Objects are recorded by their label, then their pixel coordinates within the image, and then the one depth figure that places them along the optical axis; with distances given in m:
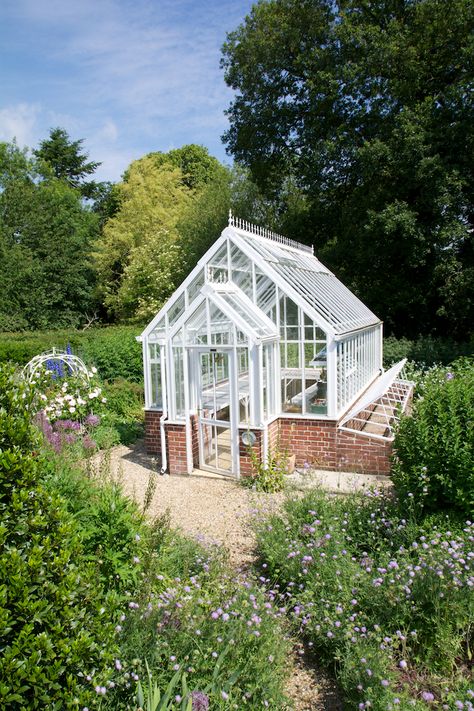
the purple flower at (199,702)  3.26
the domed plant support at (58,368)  11.27
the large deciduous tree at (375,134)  16.16
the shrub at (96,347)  16.09
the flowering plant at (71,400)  10.15
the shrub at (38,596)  2.72
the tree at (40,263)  27.47
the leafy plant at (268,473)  8.54
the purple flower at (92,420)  10.73
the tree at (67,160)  42.56
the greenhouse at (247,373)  8.96
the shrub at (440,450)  5.40
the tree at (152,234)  26.22
